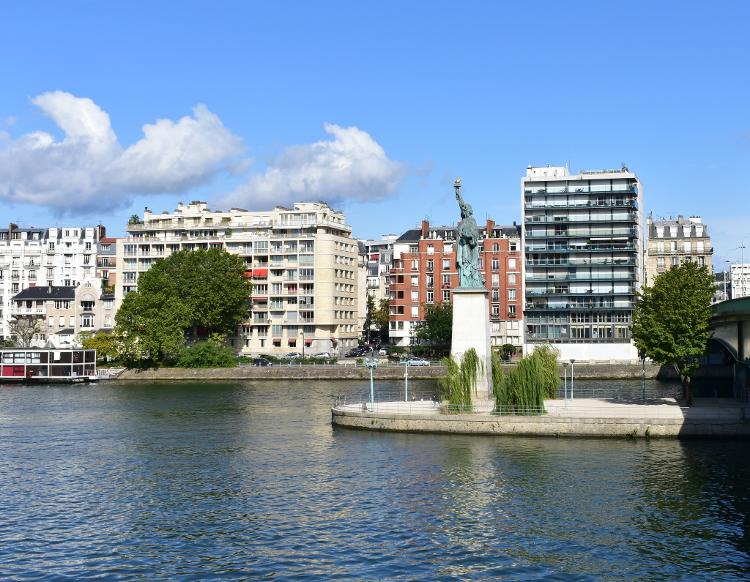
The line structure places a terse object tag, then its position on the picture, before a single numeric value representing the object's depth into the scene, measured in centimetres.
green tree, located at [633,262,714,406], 7281
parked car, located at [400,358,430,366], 13700
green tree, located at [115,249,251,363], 14025
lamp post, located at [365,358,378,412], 6886
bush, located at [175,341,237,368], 14038
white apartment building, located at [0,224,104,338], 19355
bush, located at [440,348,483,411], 6531
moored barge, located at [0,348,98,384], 13450
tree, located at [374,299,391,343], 19712
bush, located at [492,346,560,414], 6350
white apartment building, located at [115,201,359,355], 16788
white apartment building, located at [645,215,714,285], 17674
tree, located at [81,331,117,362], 14550
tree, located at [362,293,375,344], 19862
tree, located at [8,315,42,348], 17038
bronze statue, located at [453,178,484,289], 6950
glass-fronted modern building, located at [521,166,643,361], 14950
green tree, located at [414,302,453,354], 14750
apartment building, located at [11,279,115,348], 18200
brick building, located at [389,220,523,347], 15562
